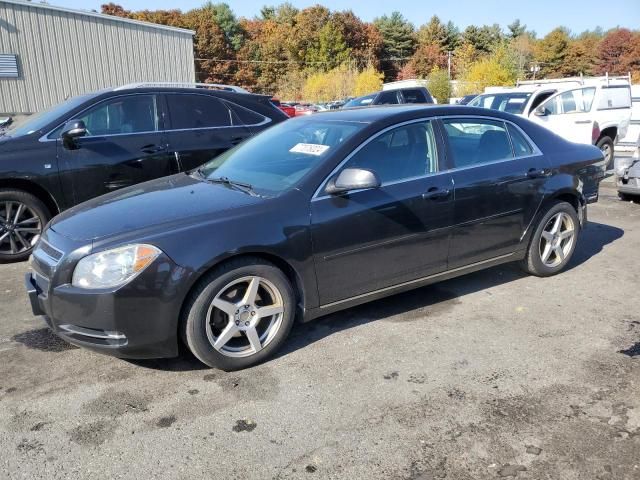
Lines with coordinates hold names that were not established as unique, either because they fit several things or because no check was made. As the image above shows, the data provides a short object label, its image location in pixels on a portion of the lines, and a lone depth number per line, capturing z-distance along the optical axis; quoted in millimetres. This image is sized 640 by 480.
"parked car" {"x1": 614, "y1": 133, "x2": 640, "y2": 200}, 8211
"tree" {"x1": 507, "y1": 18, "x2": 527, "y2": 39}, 97644
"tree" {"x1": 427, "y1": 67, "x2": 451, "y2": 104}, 47906
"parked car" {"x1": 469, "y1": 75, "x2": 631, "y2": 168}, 11641
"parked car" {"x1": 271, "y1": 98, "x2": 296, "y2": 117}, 20677
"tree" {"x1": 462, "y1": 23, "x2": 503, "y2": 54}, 90300
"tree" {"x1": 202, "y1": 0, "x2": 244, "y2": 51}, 83562
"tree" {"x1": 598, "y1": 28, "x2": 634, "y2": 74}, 81819
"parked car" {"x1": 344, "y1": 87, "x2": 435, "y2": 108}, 15867
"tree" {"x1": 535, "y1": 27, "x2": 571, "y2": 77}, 83562
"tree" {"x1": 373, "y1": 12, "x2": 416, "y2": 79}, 93188
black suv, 5688
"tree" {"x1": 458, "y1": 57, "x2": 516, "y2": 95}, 50906
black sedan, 3133
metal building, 18578
